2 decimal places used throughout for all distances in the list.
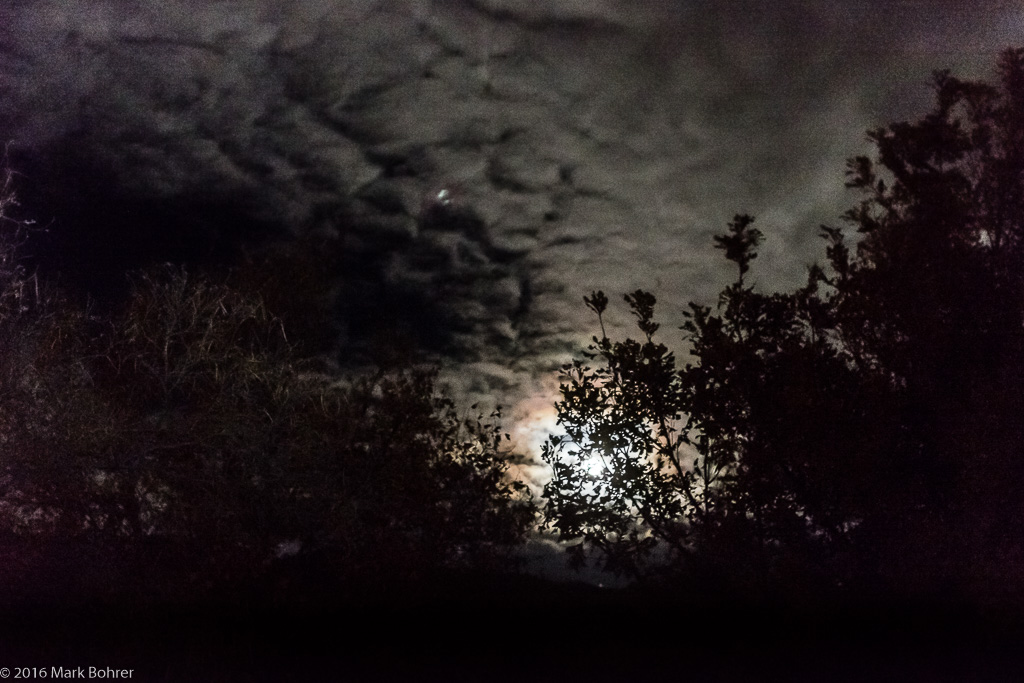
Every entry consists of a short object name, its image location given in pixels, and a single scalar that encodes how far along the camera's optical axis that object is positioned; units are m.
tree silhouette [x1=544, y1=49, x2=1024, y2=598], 6.26
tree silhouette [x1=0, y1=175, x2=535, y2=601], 8.70
